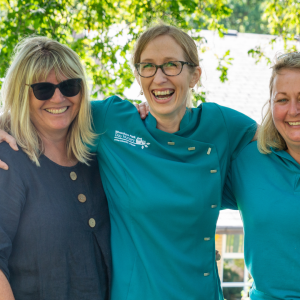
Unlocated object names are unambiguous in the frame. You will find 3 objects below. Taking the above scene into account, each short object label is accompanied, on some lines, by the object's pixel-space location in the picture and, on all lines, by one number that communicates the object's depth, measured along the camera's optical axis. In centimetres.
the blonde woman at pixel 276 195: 218
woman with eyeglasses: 239
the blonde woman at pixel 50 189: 219
